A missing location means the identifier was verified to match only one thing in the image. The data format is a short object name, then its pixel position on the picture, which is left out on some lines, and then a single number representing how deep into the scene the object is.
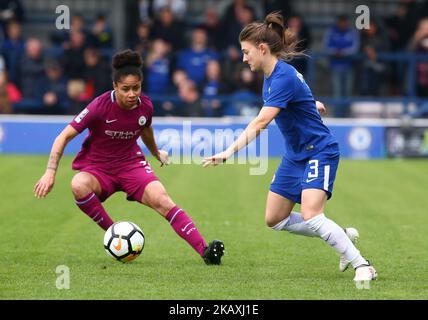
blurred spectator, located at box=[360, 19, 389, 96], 20.66
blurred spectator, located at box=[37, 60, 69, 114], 20.14
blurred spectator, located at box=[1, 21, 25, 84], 21.16
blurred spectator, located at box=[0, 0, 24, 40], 21.66
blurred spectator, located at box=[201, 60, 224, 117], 19.89
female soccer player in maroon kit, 7.97
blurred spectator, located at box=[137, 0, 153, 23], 22.19
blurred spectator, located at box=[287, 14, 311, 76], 19.97
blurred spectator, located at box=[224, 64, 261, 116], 20.02
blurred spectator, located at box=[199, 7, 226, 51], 21.22
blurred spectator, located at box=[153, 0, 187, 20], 22.08
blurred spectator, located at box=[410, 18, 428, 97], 20.98
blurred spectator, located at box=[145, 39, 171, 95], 20.09
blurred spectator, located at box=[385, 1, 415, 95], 21.75
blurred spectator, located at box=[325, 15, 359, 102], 20.34
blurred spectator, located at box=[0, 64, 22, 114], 19.94
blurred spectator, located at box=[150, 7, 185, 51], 20.97
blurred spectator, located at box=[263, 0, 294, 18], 20.75
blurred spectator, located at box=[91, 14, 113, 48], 20.69
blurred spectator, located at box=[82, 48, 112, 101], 19.73
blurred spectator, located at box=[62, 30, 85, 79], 20.00
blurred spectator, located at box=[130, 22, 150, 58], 20.59
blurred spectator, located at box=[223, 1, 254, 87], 20.33
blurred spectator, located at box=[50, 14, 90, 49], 20.20
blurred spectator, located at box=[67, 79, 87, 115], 19.88
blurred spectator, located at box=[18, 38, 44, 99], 20.55
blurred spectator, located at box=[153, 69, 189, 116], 19.98
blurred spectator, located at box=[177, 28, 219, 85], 20.23
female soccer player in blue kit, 7.28
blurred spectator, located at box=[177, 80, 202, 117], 19.73
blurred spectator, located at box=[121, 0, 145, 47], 22.70
